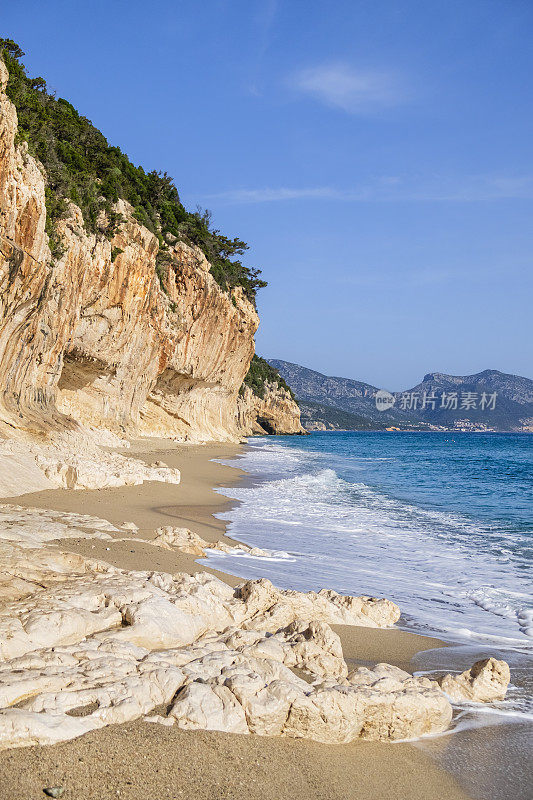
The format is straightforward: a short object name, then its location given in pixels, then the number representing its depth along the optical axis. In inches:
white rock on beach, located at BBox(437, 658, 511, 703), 161.3
